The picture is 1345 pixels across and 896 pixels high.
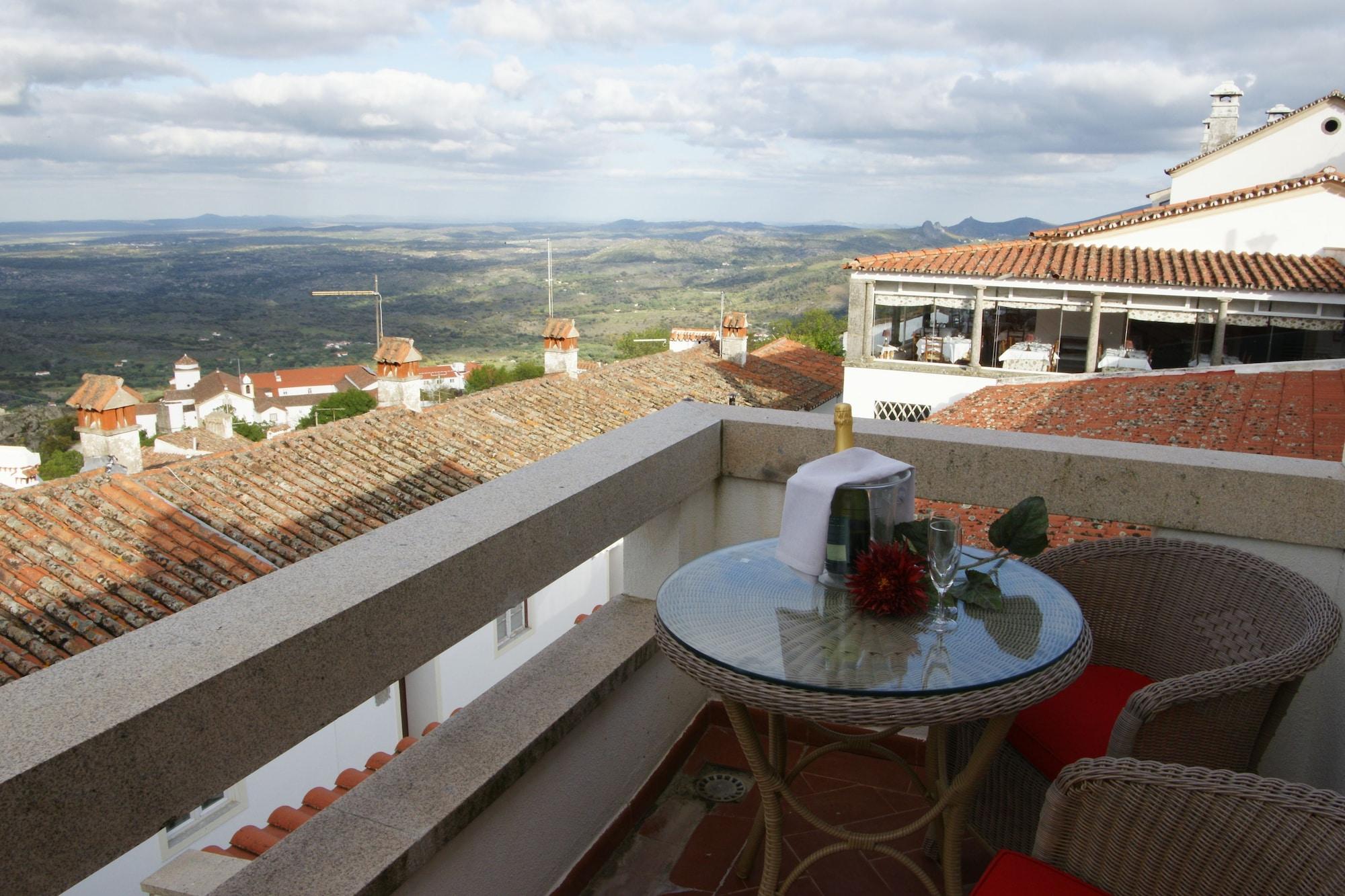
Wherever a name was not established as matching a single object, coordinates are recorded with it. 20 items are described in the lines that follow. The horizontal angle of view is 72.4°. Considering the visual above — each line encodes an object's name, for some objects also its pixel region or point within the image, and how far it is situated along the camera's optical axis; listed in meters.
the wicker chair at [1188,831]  1.25
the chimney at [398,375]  16.45
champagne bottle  1.92
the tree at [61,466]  32.97
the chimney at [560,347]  21.15
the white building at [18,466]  24.84
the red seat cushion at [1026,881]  1.50
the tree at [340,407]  44.47
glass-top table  1.63
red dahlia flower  1.83
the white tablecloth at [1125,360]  19.06
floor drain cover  2.60
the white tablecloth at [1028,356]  20.28
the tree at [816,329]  45.25
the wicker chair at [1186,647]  1.75
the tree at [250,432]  52.87
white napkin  1.92
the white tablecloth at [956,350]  20.89
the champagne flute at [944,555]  1.83
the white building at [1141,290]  18.31
